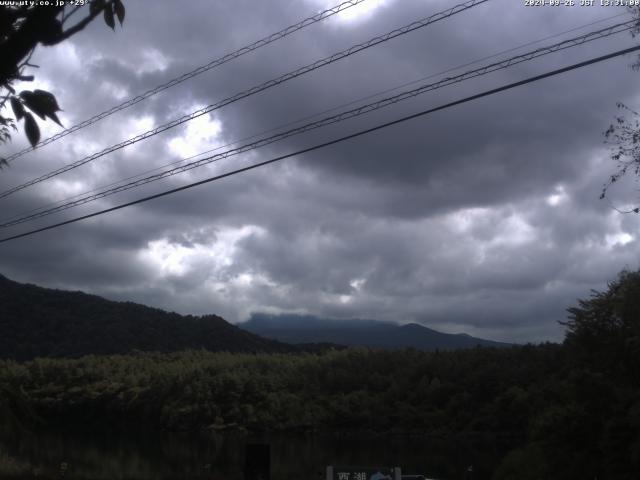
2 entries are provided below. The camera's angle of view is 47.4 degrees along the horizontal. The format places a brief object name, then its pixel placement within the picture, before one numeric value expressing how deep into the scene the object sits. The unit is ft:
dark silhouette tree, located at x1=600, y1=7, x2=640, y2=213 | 36.99
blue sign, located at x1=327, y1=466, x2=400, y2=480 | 24.12
